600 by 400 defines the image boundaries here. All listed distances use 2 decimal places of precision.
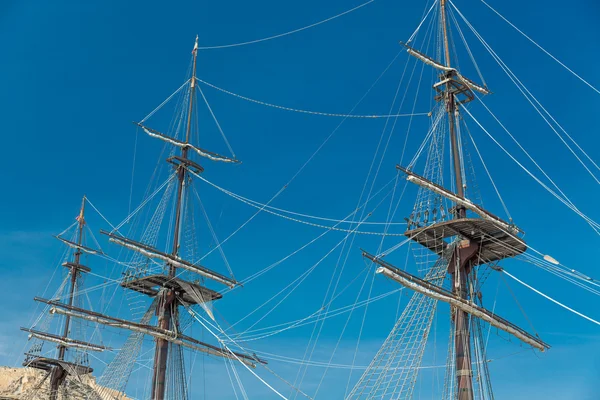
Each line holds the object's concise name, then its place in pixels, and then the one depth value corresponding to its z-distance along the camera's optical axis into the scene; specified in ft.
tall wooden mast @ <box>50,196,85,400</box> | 229.04
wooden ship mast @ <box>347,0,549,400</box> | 107.45
